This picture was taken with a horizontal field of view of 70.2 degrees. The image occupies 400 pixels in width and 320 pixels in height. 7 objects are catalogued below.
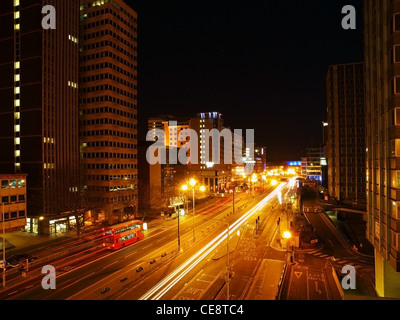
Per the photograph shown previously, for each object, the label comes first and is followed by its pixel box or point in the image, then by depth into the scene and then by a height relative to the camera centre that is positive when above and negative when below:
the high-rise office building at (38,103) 53.03 +11.87
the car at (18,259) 34.09 -11.82
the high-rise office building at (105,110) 61.03 +11.80
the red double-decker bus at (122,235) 40.61 -10.71
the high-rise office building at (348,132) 89.00 +9.23
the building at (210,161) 118.98 +0.22
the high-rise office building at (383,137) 22.45 +2.11
